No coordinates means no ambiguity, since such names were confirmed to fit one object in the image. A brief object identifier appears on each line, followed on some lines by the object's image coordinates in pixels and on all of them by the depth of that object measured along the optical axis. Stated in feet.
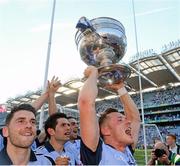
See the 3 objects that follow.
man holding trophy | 2.42
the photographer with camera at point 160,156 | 5.63
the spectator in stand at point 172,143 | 9.81
